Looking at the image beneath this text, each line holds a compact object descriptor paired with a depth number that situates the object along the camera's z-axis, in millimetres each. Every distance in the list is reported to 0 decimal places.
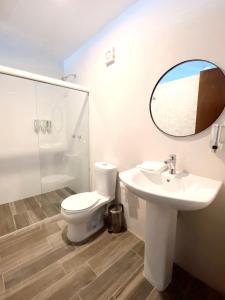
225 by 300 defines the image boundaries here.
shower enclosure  2252
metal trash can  1750
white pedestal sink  1036
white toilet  1539
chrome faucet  1199
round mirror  1073
